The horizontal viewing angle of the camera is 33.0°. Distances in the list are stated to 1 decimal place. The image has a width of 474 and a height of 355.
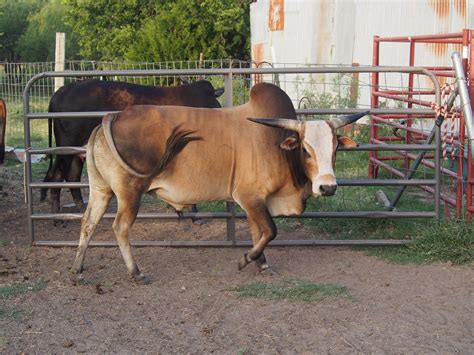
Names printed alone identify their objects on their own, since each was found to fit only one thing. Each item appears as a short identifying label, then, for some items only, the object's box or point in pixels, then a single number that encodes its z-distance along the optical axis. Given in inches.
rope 277.6
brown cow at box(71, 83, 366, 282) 241.0
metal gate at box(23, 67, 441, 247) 273.1
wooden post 605.3
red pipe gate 281.6
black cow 336.2
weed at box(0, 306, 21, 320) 213.6
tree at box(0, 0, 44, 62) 1541.6
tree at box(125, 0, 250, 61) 821.2
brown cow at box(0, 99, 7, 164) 347.9
